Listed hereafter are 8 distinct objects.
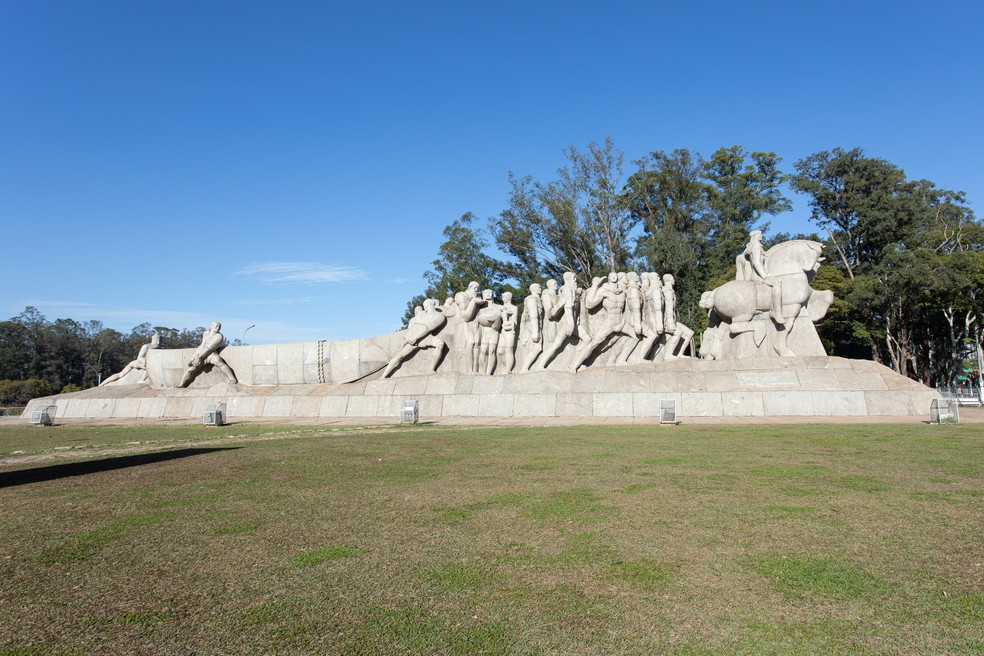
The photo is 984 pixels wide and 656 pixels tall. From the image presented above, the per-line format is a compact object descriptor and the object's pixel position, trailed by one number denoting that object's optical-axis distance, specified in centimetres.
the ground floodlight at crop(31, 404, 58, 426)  1585
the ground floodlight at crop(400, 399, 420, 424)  1367
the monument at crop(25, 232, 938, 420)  1428
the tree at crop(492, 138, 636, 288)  3525
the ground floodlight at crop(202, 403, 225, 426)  1430
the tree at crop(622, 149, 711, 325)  3465
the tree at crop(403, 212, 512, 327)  3838
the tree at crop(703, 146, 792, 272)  3375
